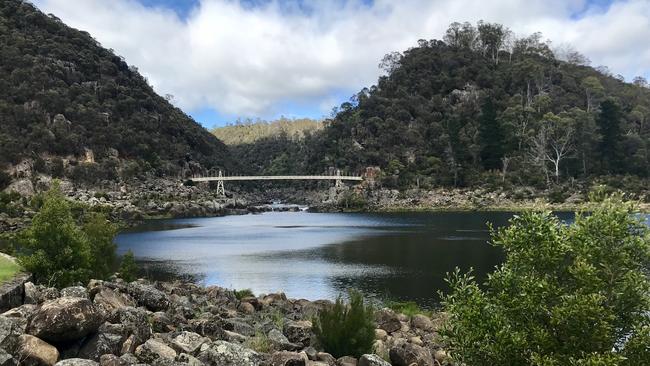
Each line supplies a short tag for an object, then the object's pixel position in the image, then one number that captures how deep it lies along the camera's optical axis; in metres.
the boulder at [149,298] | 15.37
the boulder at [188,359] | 9.51
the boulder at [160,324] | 12.79
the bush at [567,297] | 8.12
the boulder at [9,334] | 8.90
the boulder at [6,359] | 8.27
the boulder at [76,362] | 8.41
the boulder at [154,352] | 9.73
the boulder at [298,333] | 15.63
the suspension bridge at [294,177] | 163.12
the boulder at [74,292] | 12.20
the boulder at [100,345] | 9.77
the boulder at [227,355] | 9.89
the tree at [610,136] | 128.00
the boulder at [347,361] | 13.02
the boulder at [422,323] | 21.83
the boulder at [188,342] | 10.59
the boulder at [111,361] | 8.96
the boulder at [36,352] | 8.94
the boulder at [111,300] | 12.70
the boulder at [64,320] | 9.74
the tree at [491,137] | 141.38
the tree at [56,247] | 18.19
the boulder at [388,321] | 20.48
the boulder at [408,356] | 14.17
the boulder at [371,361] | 12.34
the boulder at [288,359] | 11.15
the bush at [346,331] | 14.63
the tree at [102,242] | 24.62
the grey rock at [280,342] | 13.51
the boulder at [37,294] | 12.66
